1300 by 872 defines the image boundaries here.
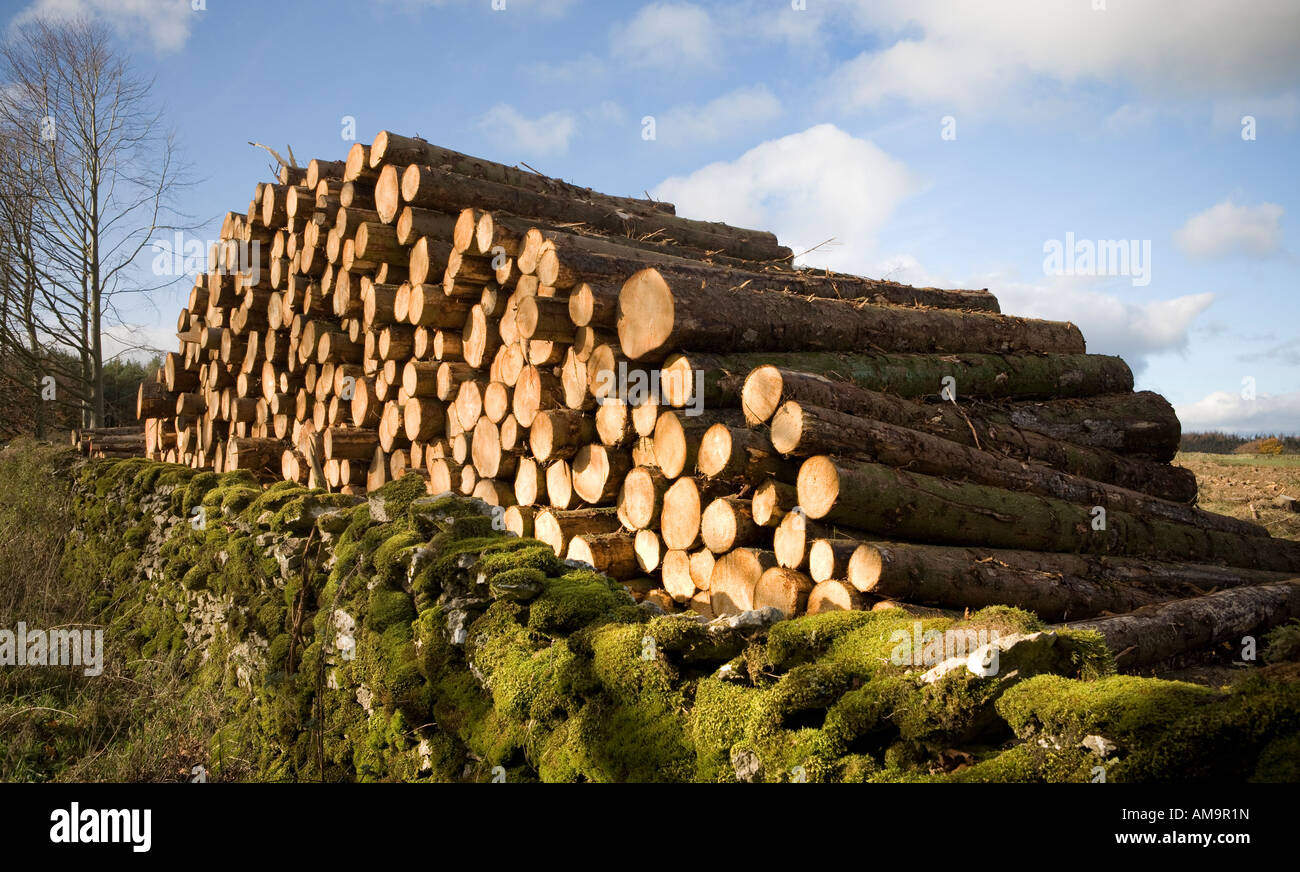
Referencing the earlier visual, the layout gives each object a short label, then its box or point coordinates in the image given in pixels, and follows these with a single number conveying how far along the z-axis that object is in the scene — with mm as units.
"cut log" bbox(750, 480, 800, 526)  4684
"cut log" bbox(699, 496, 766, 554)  4773
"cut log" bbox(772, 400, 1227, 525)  4691
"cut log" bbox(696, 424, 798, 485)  4789
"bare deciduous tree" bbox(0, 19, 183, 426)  17219
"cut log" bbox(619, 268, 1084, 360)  5457
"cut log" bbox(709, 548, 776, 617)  4691
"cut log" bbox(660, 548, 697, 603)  5250
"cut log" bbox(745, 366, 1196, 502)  4988
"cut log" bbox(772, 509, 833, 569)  4539
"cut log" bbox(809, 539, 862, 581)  4340
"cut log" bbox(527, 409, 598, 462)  5898
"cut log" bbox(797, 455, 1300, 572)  4551
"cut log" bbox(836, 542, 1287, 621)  4273
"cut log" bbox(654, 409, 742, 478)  5066
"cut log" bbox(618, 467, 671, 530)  5293
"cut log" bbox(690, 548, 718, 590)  5062
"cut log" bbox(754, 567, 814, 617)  4438
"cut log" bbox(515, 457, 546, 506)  6312
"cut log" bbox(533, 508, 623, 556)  5719
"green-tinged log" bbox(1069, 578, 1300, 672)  4570
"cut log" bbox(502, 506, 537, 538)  6109
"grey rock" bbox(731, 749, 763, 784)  2344
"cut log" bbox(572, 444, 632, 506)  5703
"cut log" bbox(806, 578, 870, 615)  4258
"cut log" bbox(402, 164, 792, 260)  7340
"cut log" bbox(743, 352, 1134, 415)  5000
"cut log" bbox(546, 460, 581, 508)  6070
